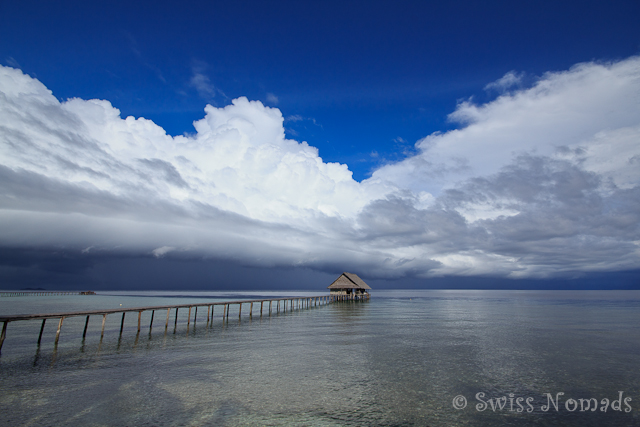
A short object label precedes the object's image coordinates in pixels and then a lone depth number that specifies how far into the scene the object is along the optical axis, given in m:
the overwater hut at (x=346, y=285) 70.05
